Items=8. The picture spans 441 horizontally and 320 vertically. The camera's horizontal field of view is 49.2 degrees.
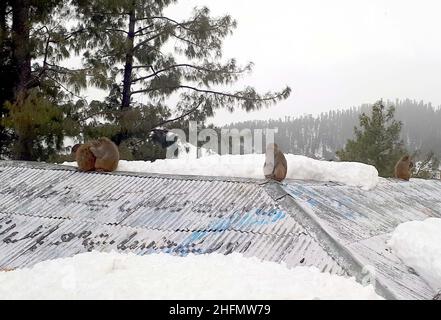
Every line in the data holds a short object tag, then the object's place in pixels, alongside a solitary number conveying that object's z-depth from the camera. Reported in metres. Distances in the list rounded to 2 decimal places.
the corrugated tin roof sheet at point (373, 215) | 3.71
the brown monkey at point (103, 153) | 6.53
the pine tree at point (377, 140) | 19.83
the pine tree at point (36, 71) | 10.66
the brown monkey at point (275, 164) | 5.51
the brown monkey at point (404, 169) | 8.81
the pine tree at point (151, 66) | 12.95
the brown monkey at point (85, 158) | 6.50
